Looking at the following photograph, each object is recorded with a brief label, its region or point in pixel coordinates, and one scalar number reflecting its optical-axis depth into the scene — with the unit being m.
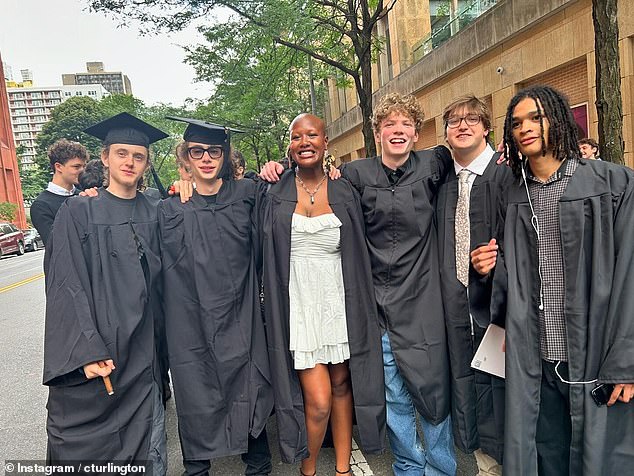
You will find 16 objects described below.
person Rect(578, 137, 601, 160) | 4.33
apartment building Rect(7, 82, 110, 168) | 131.00
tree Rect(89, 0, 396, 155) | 8.77
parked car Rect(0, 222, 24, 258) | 25.55
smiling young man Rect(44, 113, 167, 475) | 2.63
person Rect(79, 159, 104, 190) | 4.86
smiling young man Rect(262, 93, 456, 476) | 2.88
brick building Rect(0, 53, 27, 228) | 42.41
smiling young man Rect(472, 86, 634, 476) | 2.13
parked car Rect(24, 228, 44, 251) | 30.22
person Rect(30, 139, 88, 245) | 4.40
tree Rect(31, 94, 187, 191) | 33.94
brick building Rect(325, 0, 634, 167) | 8.77
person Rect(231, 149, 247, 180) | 3.42
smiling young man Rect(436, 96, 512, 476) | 2.78
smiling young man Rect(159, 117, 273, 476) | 2.97
